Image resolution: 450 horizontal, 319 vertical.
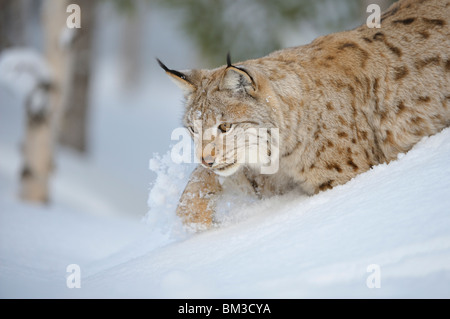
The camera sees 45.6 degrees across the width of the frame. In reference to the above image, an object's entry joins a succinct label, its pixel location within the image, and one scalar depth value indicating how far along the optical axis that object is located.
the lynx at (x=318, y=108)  3.04
